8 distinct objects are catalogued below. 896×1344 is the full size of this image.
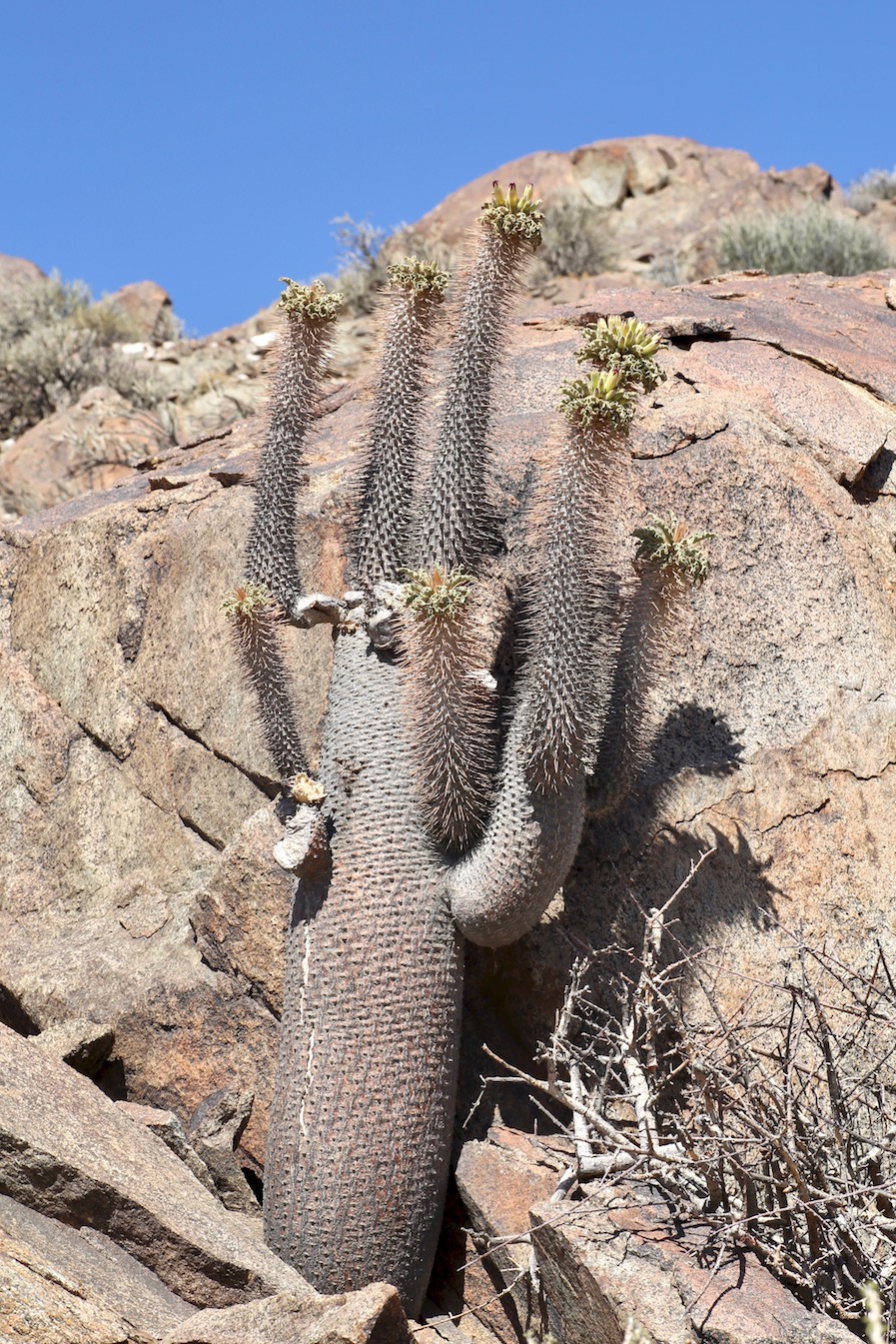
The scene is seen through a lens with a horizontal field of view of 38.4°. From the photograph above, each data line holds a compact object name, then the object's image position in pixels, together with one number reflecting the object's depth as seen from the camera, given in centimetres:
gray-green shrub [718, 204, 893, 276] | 1159
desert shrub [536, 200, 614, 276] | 1312
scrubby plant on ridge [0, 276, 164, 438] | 1164
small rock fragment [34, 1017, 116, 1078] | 424
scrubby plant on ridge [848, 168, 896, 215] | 1566
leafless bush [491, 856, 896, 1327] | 306
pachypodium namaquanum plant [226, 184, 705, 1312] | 358
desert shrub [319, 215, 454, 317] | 1245
